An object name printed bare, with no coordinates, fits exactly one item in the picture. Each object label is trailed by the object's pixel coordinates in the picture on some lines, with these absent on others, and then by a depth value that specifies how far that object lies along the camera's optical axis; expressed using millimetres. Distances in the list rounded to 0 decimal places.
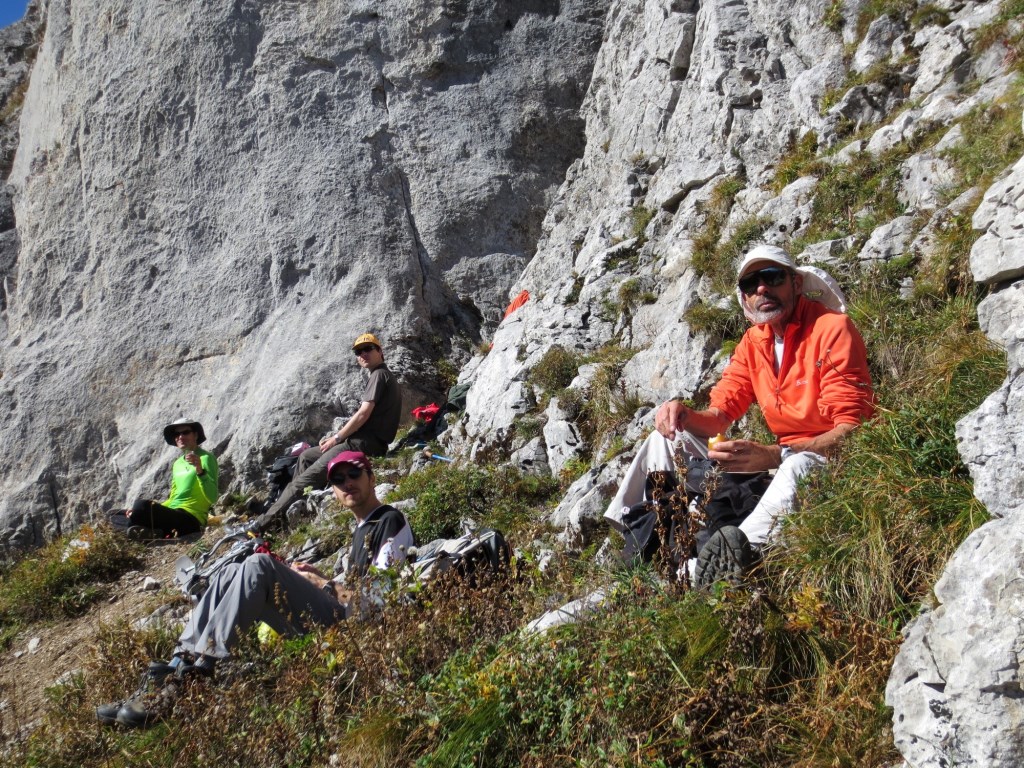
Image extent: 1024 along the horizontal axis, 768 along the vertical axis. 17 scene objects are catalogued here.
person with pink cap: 4297
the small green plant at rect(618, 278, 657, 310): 9625
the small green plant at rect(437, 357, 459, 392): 12930
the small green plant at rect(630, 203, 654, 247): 11012
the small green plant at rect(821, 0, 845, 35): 10266
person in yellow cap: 9586
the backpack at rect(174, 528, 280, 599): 5566
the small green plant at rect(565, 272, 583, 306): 10938
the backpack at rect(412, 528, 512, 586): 4770
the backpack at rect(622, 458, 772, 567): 4023
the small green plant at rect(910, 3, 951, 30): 9188
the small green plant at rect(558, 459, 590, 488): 7750
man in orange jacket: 4594
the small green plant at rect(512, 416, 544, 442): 8852
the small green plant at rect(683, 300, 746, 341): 7723
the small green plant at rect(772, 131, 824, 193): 8875
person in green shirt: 9961
